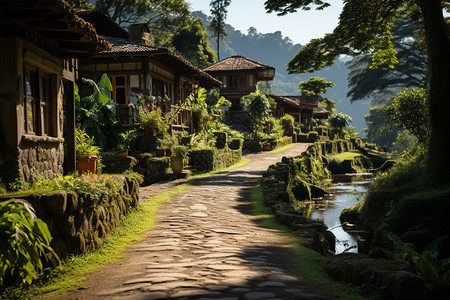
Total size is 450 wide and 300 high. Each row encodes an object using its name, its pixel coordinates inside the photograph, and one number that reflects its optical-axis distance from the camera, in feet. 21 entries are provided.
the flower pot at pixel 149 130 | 55.20
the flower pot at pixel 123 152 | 49.01
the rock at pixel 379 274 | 12.22
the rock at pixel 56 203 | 16.18
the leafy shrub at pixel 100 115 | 50.03
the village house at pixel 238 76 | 136.77
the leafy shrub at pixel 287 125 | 131.64
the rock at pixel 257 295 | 12.67
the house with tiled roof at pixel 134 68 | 58.95
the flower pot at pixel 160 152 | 53.01
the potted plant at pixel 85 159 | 35.99
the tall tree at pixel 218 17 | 185.06
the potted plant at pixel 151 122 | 55.01
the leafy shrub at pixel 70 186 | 19.28
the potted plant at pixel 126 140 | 51.62
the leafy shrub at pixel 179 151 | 50.65
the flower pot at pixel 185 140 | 65.89
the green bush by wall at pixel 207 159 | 58.13
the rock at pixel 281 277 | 14.67
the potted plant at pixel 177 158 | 50.75
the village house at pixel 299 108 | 157.42
